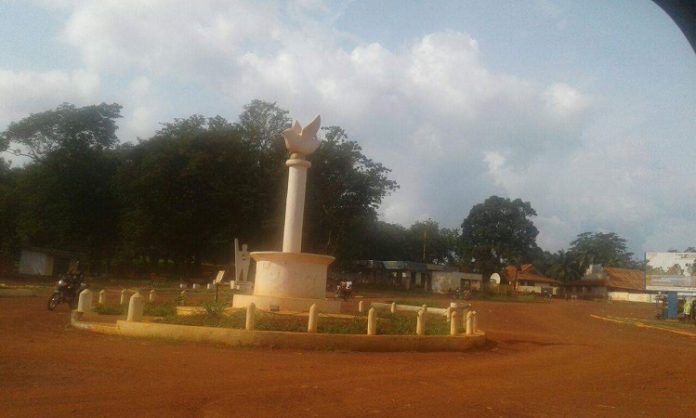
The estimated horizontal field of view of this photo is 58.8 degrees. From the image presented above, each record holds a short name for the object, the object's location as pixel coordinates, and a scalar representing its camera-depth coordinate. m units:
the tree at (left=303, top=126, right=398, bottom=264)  45.07
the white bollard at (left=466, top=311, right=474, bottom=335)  16.35
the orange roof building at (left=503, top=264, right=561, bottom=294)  74.78
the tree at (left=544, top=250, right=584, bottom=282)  81.88
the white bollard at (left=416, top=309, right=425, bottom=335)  14.60
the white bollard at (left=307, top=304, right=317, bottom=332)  13.29
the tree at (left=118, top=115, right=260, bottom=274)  45.56
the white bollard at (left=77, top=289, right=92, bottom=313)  16.44
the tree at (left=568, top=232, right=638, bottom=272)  91.64
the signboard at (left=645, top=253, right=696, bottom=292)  41.84
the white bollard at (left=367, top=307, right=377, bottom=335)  13.71
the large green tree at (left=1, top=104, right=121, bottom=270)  46.94
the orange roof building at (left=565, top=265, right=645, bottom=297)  77.56
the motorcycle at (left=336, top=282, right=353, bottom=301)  33.89
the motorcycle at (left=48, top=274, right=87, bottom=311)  19.21
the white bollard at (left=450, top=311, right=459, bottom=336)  15.47
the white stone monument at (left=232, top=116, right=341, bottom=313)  16.27
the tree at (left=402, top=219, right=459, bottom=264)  82.06
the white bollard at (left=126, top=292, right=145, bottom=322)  13.98
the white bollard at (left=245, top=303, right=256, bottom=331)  12.84
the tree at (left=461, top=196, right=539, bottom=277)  73.69
